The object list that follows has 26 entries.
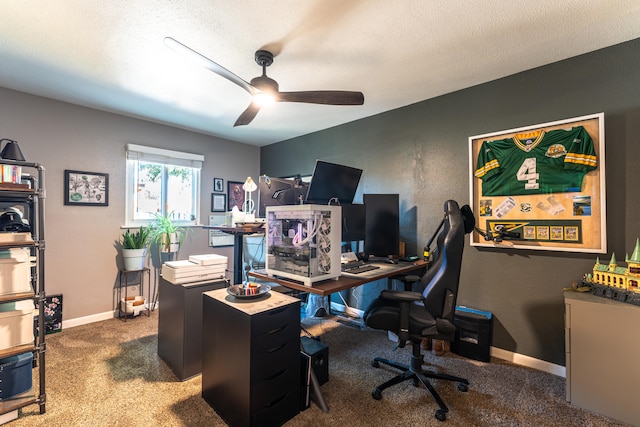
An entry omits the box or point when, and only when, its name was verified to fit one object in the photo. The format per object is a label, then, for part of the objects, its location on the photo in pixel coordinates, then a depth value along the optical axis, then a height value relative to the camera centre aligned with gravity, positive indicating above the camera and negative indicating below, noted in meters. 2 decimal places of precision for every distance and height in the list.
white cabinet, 1.67 -0.88
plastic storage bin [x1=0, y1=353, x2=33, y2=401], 1.69 -0.99
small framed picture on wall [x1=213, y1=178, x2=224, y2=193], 4.31 +0.48
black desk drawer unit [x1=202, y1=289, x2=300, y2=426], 1.50 -0.82
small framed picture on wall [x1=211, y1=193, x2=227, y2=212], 4.29 +0.21
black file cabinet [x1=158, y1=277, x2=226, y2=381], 2.06 -0.83
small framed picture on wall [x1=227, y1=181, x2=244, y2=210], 4.49 +0.35
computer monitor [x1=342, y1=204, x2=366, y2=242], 2.96 -0.09
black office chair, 1.71 -0.63
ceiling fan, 2.00 +0.88
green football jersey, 2.10 +0.42
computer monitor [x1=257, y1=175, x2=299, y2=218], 2.48 +0.21
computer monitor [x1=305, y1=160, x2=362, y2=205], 2.23 +0.27
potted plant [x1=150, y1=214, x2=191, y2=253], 3.49 -0.24
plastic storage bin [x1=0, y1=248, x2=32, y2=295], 1.64 -0.32
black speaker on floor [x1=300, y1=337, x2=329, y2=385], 1.94 -1.01
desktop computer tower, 1.77 -0.18
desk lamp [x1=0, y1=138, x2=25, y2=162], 1.74 +0.41
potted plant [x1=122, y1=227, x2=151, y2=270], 3.31 -0.38
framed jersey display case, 2.07 +0.22
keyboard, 2.19 -0.44
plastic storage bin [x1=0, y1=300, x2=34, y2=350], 1.64 -0.65
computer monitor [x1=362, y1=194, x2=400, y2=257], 2.96 -0.11
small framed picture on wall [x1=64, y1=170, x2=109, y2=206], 3.05 +0.32
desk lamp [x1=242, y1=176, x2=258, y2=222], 2.53 +0.06
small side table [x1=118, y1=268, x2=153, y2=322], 3.34 -0.83
